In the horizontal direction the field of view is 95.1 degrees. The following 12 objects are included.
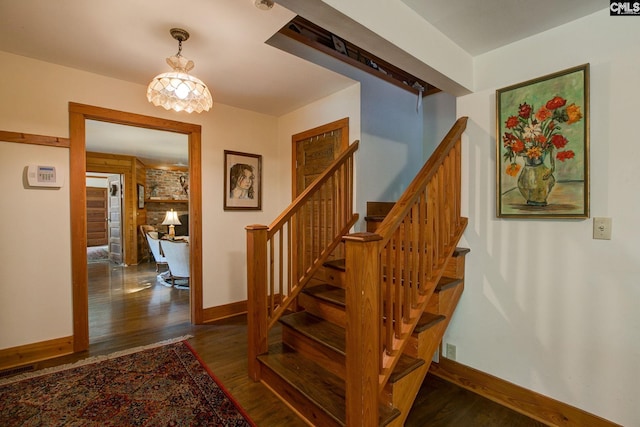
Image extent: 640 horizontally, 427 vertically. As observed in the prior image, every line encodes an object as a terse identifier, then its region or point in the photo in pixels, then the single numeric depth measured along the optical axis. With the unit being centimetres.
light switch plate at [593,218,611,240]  163
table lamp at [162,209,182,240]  684
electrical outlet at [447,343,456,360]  222
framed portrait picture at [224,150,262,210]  346
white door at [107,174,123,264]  693
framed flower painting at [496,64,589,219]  170
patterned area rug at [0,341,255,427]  175
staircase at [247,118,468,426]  136
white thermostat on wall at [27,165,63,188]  235
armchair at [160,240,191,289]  451
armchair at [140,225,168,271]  576
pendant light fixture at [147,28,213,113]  201
